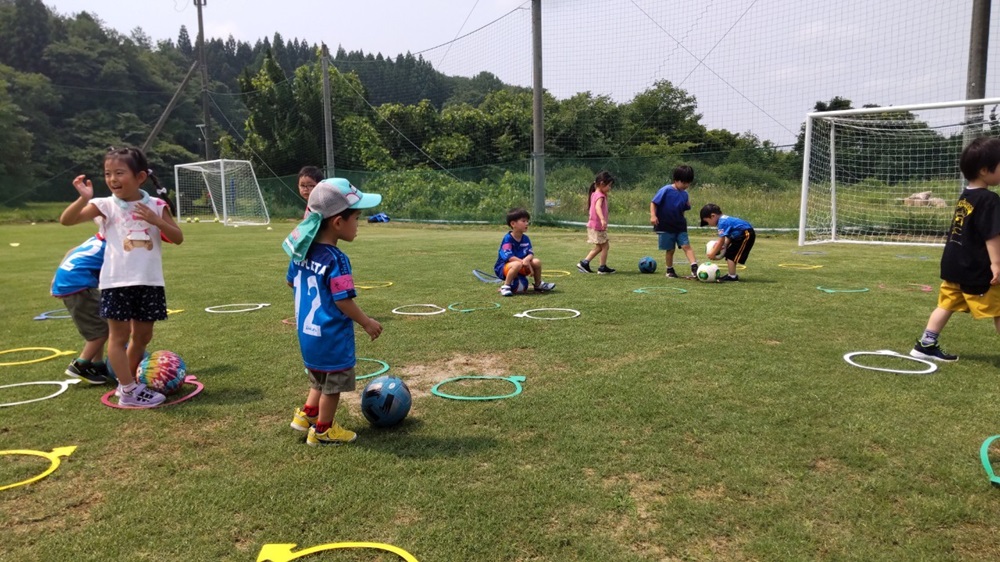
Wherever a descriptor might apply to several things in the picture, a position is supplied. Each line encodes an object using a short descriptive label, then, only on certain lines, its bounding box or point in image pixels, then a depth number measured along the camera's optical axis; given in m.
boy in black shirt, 5.12
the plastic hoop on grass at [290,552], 2.65
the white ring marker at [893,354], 4.97
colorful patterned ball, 4.81
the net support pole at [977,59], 14.67
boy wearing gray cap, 3.76
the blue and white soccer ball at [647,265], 11.13
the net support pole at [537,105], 23.73
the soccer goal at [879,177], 15.64
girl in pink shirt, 10.78
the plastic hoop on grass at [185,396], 4.66
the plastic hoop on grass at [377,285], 10.04
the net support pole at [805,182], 15.61
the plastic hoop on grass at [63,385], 4.86
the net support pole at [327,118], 30.95
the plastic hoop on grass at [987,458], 3.14
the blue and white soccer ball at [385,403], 4.08
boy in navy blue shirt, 10.48
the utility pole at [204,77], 40.00
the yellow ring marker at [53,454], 3.53
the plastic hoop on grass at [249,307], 8.19
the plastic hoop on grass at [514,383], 4.64
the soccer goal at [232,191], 32.94
